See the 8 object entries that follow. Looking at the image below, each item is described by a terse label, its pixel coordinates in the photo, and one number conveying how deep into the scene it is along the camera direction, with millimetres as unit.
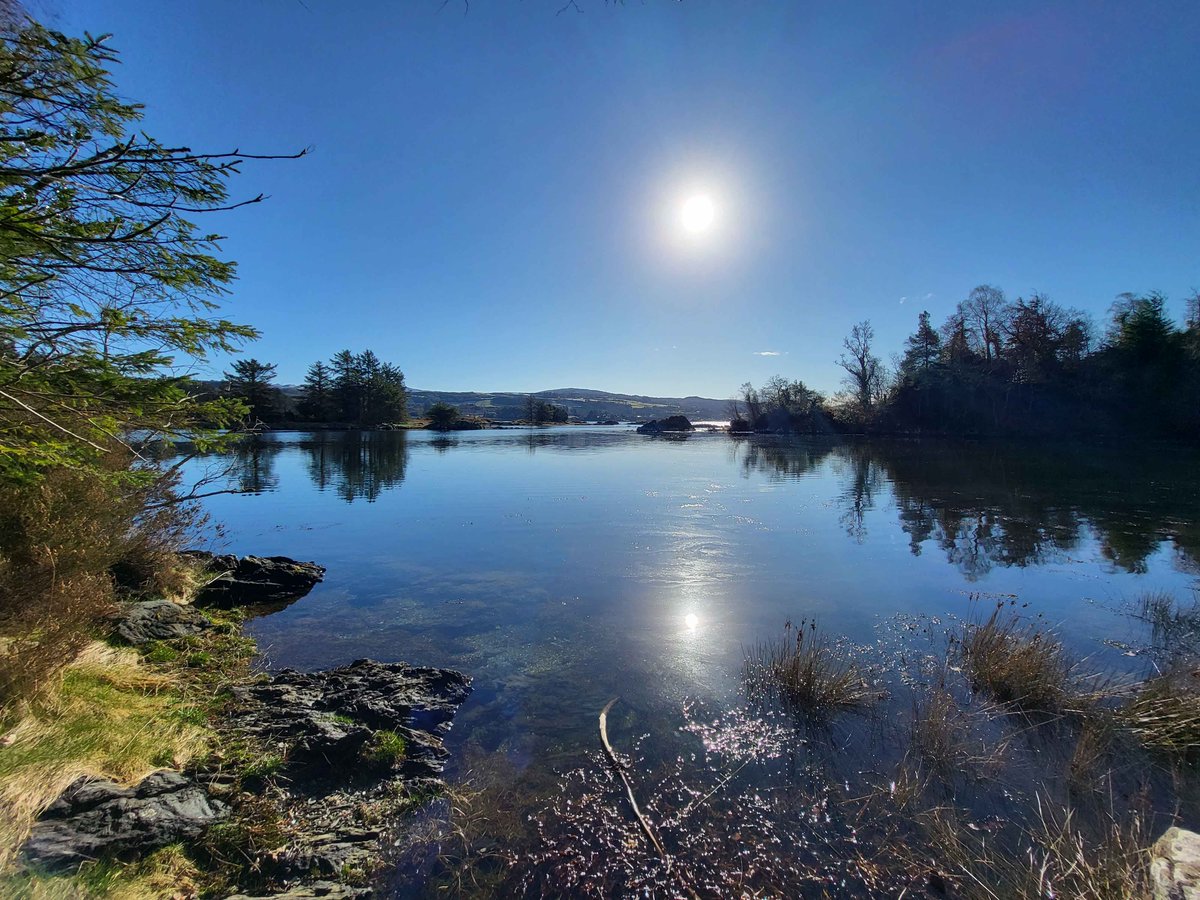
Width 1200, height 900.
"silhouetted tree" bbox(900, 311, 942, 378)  53397
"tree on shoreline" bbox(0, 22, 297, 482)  3012
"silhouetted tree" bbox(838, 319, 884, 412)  61688
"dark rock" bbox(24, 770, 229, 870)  2725
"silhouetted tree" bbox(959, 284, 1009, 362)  48312
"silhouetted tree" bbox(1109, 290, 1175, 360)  38594
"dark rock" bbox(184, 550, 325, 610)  8969
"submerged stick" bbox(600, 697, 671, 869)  3574
